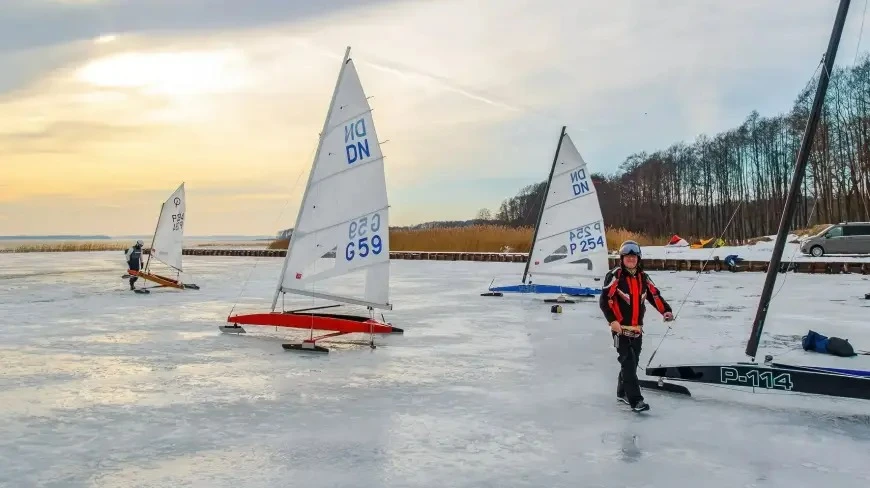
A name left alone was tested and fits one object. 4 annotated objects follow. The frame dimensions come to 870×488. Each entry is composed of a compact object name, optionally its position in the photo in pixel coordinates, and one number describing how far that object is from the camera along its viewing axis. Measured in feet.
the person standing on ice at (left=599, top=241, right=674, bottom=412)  19.83
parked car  96.48
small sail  70.08
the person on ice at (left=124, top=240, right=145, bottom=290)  65.62
